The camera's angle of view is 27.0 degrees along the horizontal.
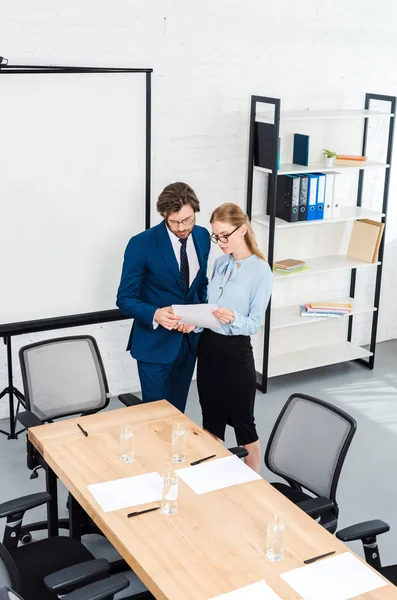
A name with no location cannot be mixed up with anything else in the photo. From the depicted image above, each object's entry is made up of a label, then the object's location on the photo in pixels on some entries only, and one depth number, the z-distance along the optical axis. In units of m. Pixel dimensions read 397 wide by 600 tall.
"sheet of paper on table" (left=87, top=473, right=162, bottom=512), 3.20
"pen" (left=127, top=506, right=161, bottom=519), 3.10
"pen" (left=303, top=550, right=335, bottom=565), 2.85
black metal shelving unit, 5.66
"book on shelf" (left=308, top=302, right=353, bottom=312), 6.40
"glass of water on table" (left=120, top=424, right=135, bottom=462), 3.53
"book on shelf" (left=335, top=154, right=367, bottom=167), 6.18
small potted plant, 6.04
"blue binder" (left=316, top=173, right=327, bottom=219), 5.99
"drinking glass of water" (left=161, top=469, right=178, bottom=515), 3.14
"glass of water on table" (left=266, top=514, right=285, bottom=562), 2.87
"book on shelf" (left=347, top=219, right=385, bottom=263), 6.34
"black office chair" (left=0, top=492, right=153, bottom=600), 2.81
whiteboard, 4.99
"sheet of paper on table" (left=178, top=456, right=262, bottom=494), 3.35
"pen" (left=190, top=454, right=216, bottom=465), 3.52
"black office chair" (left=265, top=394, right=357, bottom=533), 3.55
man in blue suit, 4.25
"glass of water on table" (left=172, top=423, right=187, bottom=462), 3.53
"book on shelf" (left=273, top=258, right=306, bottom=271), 6.05
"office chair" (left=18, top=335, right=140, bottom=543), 4.23
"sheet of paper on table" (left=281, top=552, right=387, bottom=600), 2.70
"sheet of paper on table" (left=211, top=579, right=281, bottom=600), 2.66
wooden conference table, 2.77
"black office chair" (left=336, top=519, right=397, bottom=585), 3.14
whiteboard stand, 5.12
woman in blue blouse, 4.07
